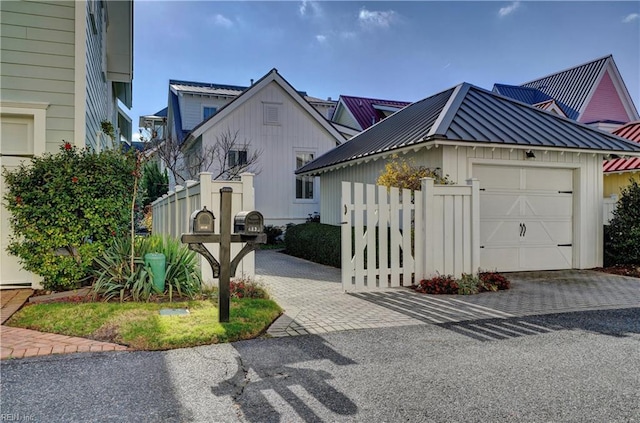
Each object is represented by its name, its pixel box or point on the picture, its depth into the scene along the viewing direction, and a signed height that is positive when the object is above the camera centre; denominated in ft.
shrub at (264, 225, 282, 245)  56.34 -3.19
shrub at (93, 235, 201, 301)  19.02 -2.89
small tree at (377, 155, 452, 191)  27.53 +2.08
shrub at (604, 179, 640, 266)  31.76 -1.59
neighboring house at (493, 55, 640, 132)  76.95 +21.16
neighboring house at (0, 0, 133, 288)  21.93 +6.39
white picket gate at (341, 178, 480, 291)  24.25 -1.43
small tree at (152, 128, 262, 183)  55.16 +6.70
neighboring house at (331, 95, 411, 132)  78.64 +18.31
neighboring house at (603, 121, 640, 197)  50.29 +4.65
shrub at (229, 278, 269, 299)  20.61 -3.86
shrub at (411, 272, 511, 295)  24.17 -4.20
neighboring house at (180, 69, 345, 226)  56.95 +9.28
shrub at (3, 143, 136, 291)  19.52 -0.16
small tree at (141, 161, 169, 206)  74.17 +4.42
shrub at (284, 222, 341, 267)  35.50 -3.04
